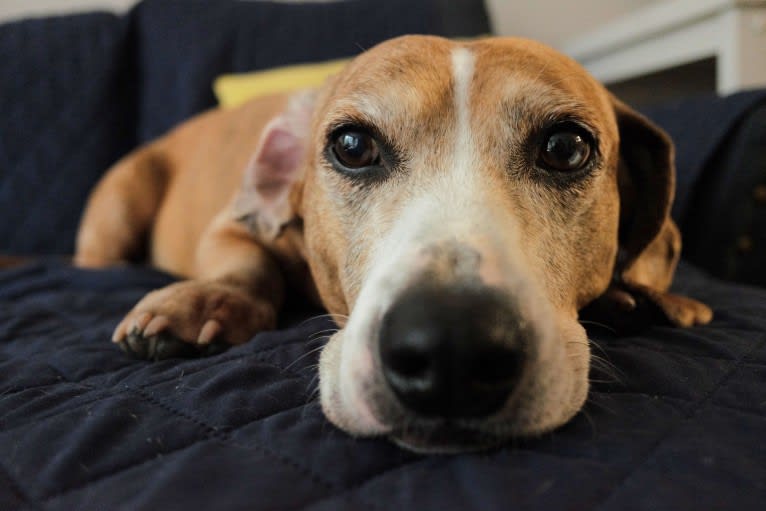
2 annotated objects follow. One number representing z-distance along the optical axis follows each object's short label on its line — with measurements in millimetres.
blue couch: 195
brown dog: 211
